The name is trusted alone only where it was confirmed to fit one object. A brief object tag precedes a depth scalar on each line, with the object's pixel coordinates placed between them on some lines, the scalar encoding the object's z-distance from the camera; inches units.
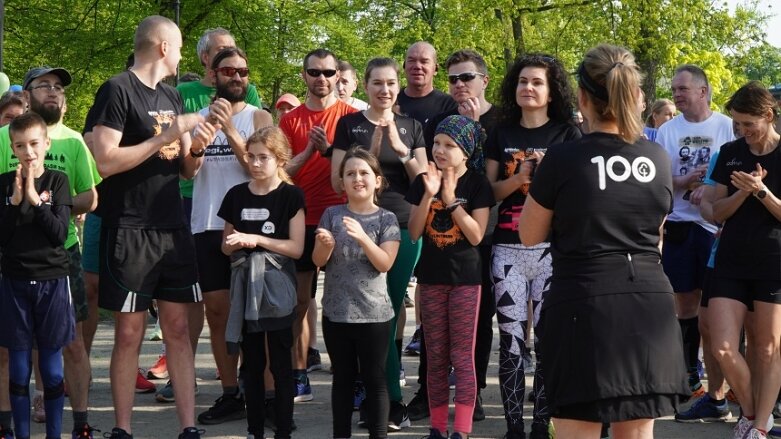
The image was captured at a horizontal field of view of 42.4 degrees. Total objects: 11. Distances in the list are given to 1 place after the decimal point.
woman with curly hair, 228.2
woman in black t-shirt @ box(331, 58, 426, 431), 247.0
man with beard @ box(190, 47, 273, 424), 249.6
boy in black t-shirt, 212.7
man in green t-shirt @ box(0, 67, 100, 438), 231.8
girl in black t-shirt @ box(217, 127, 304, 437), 222.8
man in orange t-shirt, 265.9
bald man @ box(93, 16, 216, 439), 212.7
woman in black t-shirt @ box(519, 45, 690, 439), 146.9
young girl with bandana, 226.8
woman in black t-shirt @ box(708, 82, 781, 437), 227.6
